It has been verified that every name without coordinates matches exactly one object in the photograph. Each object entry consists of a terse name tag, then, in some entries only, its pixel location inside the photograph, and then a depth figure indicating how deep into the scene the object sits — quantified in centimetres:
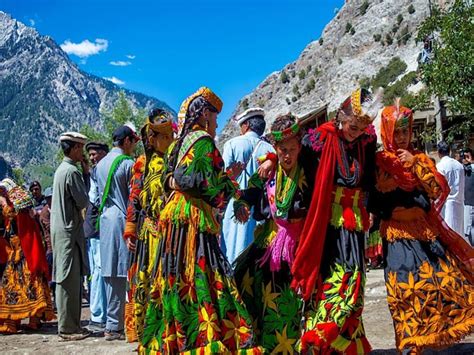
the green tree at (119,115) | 4716
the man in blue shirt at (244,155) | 645
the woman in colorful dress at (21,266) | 778
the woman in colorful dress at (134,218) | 561
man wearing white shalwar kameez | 883
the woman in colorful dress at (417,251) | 454
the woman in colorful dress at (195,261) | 407
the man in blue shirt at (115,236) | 653
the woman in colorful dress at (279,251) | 452
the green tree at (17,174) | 6543
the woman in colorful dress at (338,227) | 421
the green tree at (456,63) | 1477
